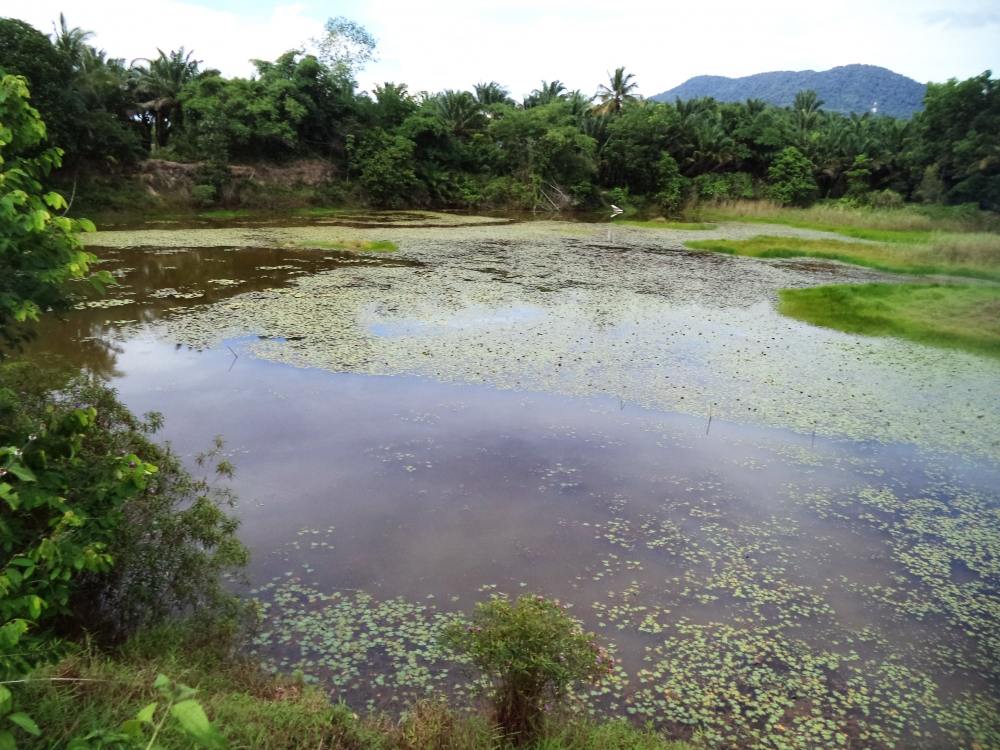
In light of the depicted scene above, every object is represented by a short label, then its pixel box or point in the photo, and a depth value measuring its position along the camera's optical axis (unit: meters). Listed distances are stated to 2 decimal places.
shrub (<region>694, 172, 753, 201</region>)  32.66
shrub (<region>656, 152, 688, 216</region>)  32.44
